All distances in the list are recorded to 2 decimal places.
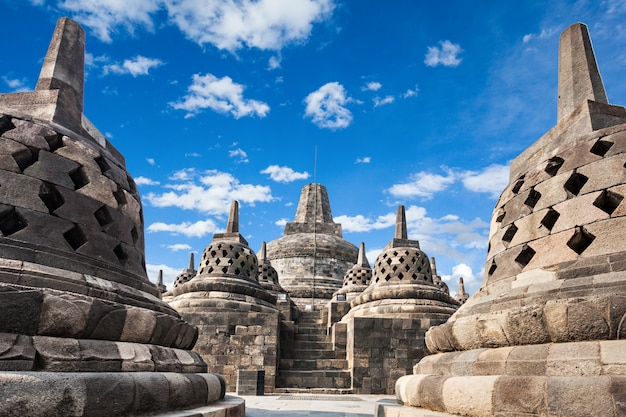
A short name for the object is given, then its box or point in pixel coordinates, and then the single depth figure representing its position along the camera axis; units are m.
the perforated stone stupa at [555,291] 3.14
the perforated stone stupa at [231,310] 11.34
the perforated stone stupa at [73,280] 2.99
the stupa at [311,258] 25.81
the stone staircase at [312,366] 11.23
